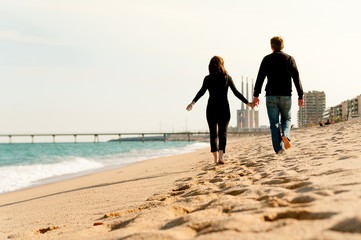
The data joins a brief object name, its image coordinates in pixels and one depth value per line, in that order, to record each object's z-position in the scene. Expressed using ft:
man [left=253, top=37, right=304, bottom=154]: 17.38
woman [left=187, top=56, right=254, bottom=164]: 18.31
